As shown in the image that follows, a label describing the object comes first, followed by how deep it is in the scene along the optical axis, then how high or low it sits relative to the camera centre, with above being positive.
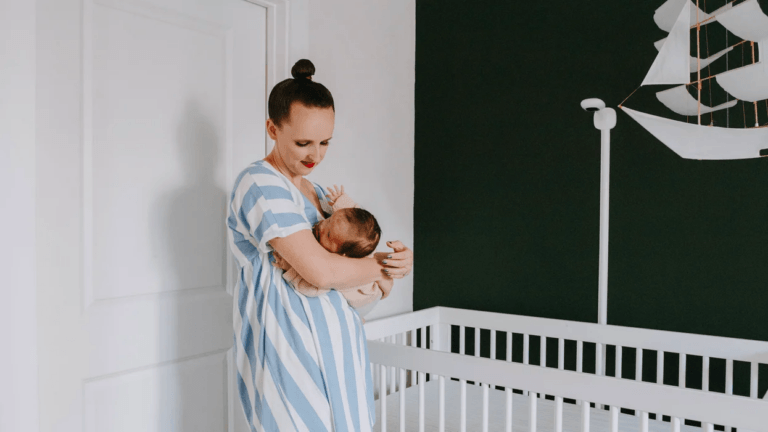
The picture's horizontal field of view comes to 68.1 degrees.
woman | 1.04 -0.17
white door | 1.26 +0.01
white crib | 1.14 -0.43
